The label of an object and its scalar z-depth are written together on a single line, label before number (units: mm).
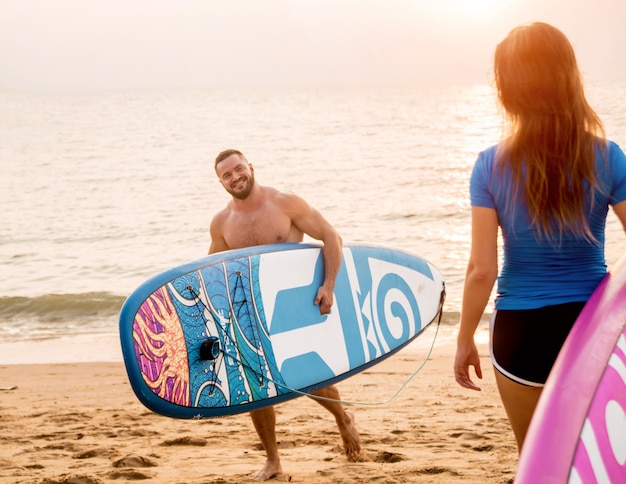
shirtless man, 4211
